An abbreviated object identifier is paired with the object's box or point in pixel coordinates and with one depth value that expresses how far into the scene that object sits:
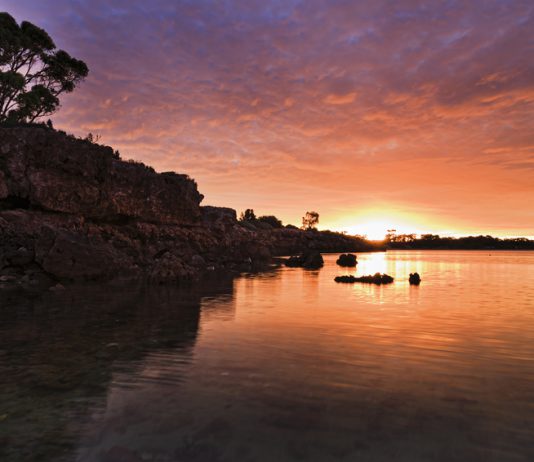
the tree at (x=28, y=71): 42.34
